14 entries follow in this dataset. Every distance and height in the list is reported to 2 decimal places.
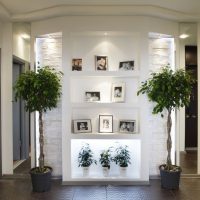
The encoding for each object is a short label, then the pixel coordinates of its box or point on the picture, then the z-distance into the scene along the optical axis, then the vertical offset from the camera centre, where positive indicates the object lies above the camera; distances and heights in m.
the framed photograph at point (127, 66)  4.34 +0.51
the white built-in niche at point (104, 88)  4.39 +0.15
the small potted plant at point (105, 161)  4.26 -1.06
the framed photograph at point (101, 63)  4.38 +0.56
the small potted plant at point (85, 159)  4.25 -1.02
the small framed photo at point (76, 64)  4.34 +0.54
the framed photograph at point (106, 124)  4.35 -0.46
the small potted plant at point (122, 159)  4.25 -1.02
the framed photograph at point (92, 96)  4.40 +0.00
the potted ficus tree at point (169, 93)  3.79 +0.05
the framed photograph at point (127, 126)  4.32 -0.49
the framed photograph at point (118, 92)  4.36 +0.08
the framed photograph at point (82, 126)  4.32 -0.49
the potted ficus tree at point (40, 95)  3.78 +0.03
